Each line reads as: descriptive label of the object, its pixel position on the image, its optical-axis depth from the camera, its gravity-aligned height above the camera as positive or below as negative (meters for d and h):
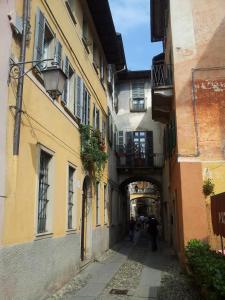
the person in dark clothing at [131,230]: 16.61 -1.80
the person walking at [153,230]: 12.63 -1.43
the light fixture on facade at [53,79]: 4.85 +2.22
